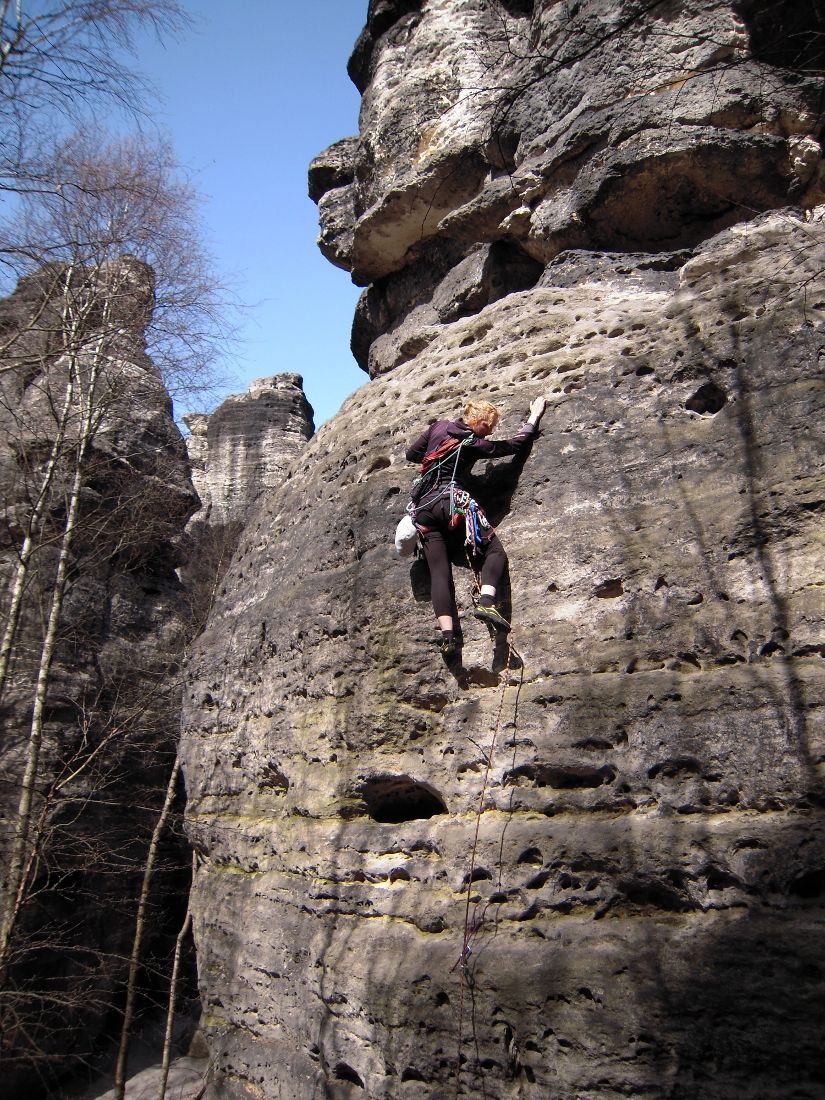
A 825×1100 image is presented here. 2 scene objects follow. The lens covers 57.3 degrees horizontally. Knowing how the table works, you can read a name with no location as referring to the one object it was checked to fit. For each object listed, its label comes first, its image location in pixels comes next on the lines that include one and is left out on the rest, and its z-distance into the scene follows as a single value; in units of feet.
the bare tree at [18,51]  15.98
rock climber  13.33
